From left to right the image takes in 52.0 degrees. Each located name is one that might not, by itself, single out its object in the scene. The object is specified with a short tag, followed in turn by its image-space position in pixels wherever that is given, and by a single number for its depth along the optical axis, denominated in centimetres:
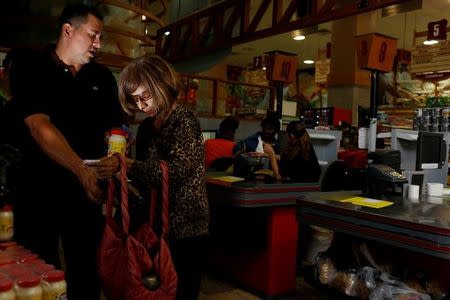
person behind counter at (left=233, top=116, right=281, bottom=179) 517
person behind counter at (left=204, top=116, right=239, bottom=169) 526
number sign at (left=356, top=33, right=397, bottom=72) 552
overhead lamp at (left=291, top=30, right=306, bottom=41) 700
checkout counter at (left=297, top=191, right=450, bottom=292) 184
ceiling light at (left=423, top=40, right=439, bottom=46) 852
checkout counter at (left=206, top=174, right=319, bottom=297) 330
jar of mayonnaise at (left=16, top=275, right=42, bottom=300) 127
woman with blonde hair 175
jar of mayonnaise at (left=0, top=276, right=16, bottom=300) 123
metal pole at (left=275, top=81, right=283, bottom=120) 679
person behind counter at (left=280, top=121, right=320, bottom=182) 438
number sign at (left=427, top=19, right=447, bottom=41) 799
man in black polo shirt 193
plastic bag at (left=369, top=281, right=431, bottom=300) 224
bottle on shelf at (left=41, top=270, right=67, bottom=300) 132
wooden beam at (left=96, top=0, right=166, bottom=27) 260
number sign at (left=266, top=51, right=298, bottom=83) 687
